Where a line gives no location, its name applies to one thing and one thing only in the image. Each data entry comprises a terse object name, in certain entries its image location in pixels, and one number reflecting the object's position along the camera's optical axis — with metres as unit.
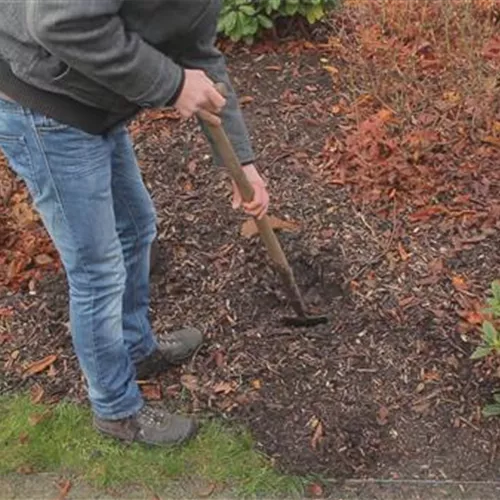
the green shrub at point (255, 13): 4.77
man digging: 2.01
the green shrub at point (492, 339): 2.88
